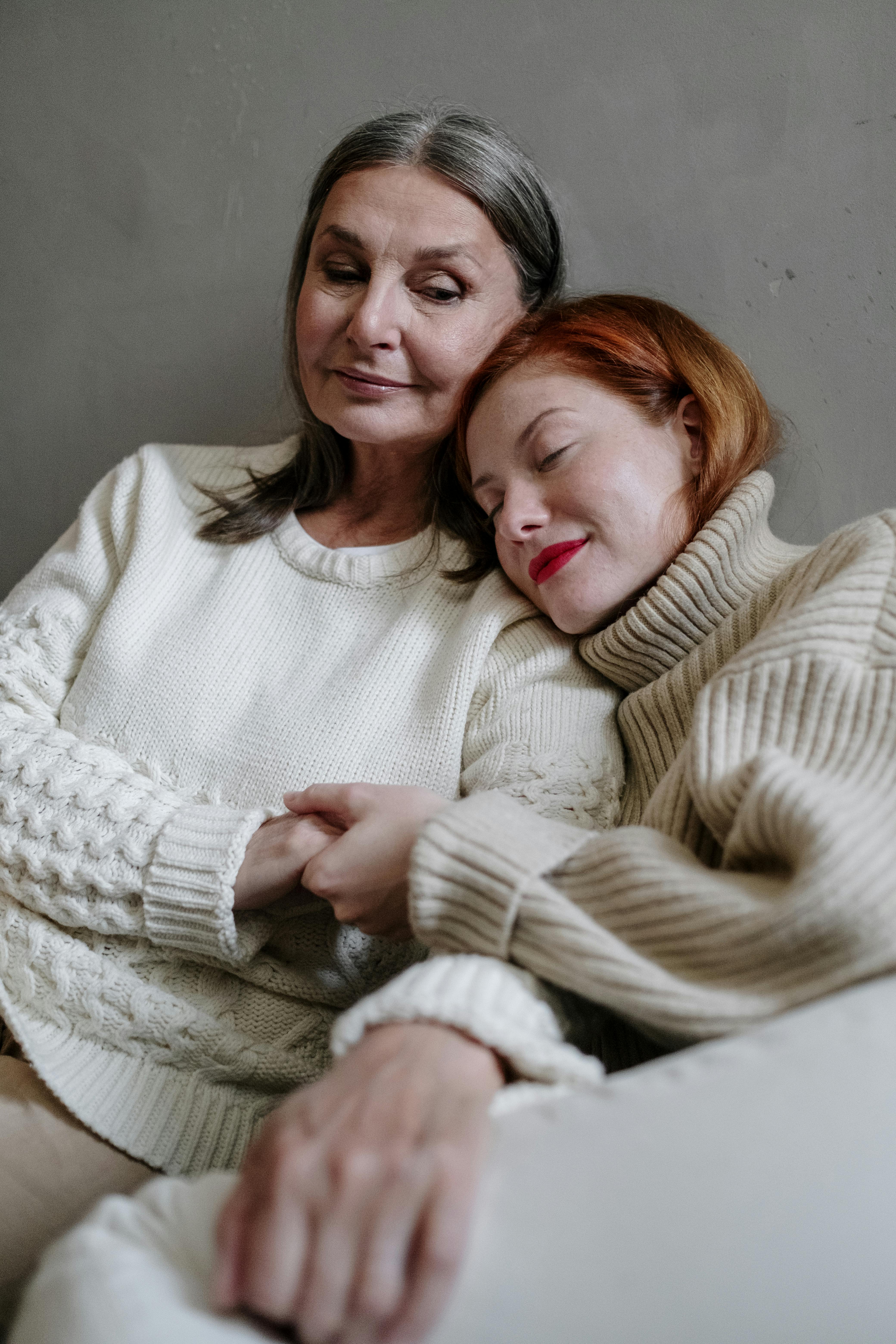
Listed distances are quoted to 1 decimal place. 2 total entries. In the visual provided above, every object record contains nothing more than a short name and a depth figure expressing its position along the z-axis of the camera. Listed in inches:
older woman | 41.9
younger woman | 25.1
